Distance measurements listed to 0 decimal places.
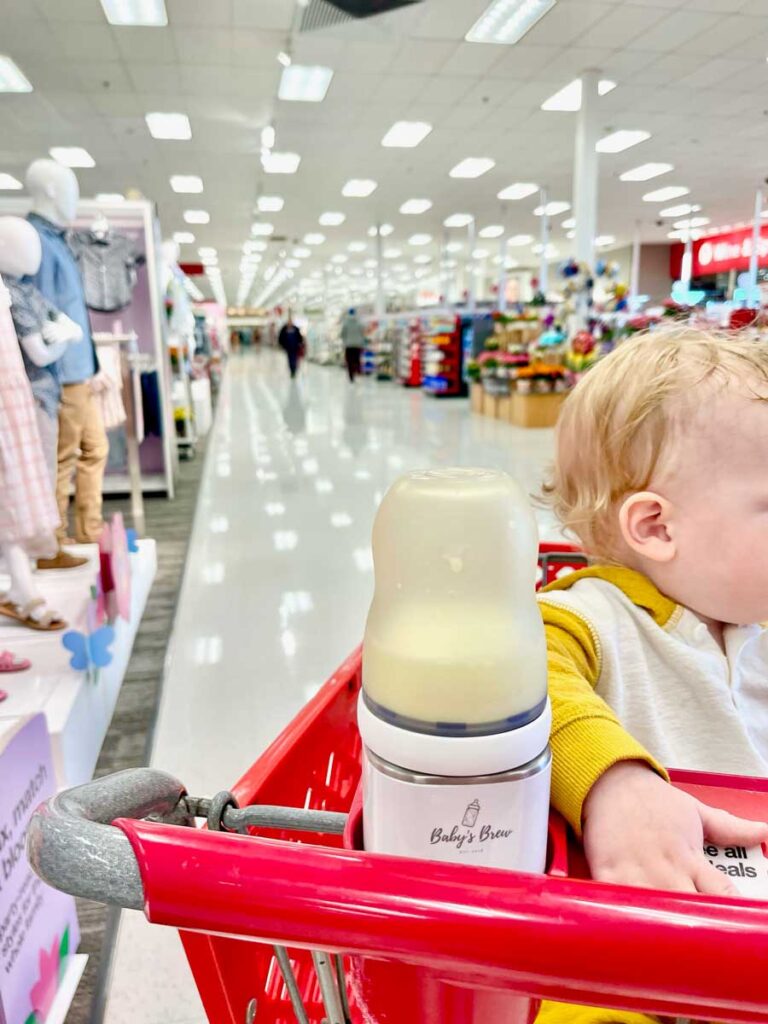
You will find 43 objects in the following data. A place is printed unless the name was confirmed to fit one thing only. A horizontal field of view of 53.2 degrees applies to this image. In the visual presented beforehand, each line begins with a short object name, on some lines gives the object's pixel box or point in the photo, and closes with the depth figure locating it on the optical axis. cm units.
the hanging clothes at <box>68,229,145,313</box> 474
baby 79
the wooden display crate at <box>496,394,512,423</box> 1097
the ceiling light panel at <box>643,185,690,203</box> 1552
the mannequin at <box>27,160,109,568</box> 300
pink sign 118
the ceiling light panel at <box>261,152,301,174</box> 1242
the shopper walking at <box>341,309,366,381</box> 1980
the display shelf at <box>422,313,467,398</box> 1533
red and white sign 1772
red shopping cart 37
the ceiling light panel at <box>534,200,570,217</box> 1661
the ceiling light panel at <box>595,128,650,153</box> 1131
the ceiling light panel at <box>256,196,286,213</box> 1597
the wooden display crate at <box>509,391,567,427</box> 1017
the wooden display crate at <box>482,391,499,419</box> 1156
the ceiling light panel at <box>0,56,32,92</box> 814
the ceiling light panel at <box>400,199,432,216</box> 1664
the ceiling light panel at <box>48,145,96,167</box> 1141
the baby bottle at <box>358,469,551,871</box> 46
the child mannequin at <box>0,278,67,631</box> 198
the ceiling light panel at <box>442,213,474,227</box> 1831
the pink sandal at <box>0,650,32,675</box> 229
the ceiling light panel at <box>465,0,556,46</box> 701
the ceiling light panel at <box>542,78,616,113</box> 909
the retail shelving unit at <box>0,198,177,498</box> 536
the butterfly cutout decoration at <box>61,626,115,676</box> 218
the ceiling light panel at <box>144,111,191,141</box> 1006
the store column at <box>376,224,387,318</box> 2031
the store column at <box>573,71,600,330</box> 880
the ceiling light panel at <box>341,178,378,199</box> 1455
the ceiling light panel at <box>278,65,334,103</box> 855
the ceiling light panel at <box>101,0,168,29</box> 686
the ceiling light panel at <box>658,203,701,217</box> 1741
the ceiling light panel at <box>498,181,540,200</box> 1504
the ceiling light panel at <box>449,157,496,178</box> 1290
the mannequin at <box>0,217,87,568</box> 231
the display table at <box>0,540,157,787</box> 195
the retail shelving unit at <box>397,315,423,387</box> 1769
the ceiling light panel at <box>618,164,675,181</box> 1352
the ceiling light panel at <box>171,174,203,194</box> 1366
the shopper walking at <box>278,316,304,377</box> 2119
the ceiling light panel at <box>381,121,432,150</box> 1070
